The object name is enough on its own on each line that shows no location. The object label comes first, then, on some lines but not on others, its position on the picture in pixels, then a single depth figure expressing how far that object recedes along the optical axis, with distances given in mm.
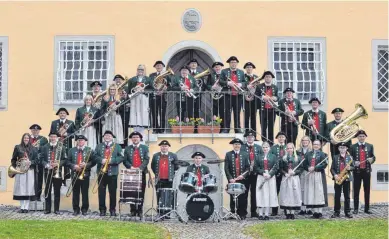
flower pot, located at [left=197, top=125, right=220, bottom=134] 21391
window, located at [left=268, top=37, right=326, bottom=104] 24141
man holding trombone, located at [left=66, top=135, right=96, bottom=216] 20656
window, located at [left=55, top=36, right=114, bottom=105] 23906
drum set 19388
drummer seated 20109
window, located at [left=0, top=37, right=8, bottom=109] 23812
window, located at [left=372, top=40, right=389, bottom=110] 24250
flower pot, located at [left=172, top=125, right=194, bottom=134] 21391
